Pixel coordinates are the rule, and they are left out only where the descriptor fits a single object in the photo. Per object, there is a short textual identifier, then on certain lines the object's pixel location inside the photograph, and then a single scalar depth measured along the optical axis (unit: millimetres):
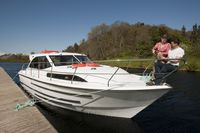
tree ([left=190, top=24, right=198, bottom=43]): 51041
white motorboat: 4810
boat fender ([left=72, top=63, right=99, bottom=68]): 6211
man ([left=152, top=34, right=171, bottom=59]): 4888
